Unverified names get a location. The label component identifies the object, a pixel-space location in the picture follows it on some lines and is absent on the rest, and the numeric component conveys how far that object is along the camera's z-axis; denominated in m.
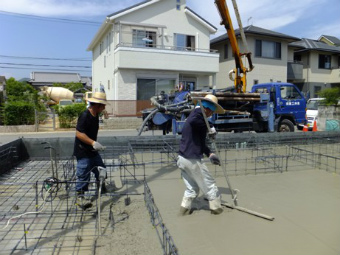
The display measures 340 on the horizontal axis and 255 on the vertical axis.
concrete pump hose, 8.17
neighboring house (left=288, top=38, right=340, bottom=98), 23.50
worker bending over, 3.50
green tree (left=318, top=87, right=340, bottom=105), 16.34
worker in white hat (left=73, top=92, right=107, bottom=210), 3.99
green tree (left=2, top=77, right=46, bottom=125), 13.34
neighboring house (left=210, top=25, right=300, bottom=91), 19.75
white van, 14.13
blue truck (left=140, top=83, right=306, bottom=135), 8.34
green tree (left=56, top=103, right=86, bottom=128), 14.52
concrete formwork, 2.83
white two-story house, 15.85
